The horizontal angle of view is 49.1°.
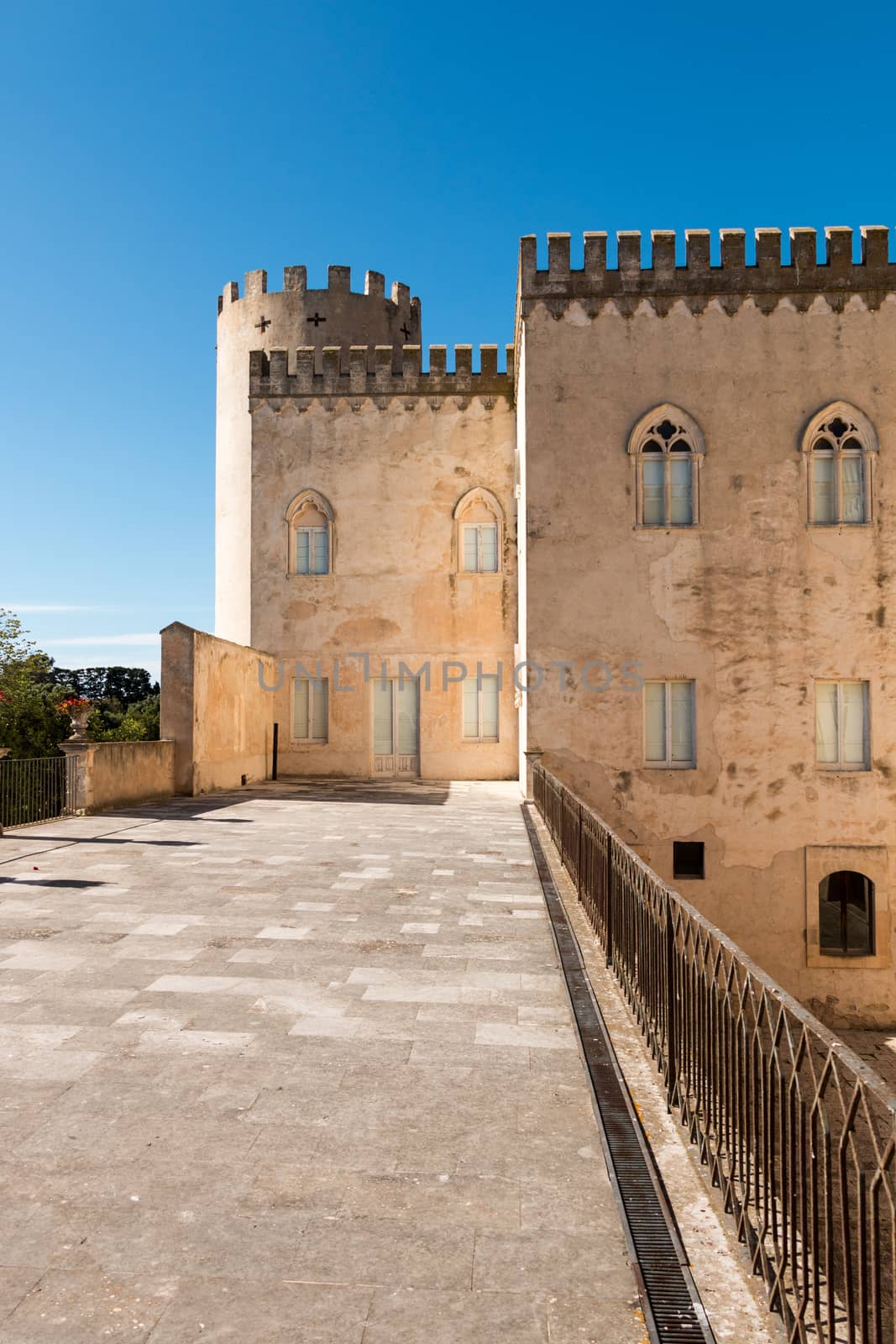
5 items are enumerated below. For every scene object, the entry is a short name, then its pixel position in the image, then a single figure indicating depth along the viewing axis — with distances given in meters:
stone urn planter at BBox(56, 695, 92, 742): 13.99
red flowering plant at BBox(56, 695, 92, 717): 14.05
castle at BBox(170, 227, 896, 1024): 16.67
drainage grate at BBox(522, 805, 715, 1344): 2.74
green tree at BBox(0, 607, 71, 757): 31.16
